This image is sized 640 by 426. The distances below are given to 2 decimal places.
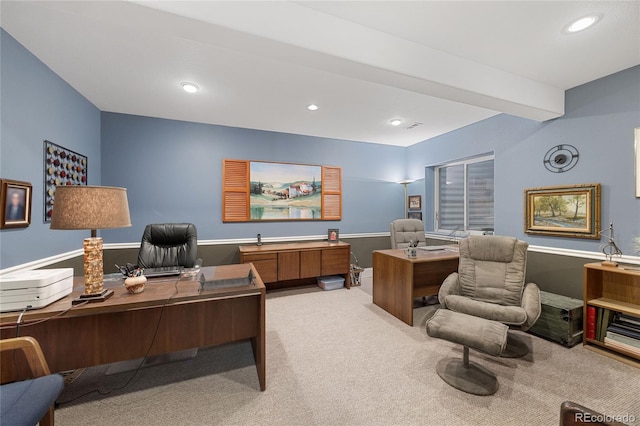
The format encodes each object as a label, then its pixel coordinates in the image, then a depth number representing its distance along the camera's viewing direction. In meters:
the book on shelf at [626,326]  2.10
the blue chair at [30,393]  1.01
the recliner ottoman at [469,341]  1.68
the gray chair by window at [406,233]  3.81
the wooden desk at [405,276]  2.84
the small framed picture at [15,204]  1.79
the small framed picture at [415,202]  4.89
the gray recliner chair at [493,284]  2.04
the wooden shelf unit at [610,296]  2.14
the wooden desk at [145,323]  1.49
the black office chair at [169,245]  2.79
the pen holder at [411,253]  3.02
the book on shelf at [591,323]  2.32
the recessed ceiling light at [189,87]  2.64
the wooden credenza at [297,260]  3.65
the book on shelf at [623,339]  2.09
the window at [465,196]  4.00
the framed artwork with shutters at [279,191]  3.99
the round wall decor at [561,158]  2.74
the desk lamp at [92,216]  1.45
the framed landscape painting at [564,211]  2.58
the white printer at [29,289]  1.38
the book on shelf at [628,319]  2.13
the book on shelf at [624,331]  2.09
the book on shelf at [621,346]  2.07
